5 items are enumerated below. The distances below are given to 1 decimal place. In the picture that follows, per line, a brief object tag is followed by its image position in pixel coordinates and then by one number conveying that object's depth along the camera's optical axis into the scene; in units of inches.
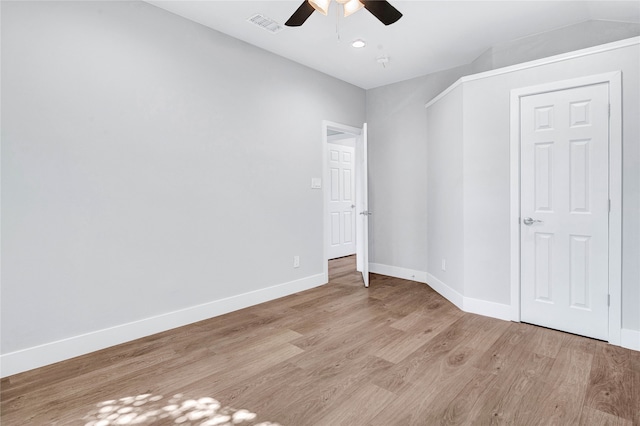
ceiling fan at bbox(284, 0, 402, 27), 82.5
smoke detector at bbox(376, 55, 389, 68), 152.6
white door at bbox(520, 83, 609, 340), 107.2
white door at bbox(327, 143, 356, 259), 247.4
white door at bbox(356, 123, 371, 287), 171.6
